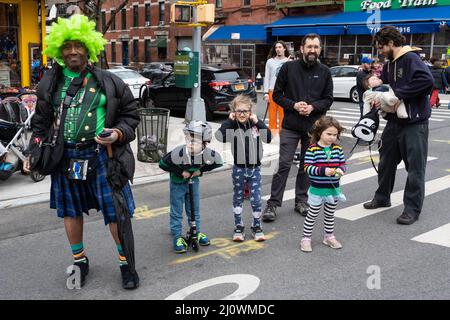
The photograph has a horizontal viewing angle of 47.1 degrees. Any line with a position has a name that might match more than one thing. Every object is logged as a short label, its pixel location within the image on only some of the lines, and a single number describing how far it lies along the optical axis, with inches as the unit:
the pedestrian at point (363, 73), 448.5
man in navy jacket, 208.2
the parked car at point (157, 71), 743.1
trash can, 330.6
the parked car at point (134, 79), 657.6
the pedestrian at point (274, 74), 363.9
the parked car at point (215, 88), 560.1
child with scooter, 179.3
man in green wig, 144.1
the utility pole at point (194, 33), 434.0
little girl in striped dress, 180.5
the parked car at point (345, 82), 785.6
